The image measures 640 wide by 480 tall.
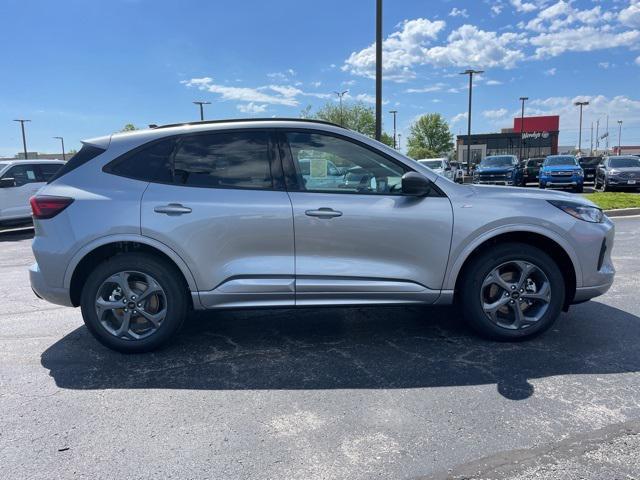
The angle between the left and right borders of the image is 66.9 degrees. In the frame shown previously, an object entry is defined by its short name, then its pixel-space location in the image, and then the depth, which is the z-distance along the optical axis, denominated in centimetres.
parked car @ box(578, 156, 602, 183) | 2642
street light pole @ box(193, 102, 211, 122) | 4284
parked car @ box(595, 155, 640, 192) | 1944
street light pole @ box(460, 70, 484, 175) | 3488
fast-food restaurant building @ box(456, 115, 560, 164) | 7225
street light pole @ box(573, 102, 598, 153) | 5625
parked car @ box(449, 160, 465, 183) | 2453
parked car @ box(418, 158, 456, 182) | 2212
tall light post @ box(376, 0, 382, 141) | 1270
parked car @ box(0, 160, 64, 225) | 1174
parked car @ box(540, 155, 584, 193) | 2020
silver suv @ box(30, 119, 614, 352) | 374
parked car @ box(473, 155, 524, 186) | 2159
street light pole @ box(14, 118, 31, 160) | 5916
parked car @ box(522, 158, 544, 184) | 2573
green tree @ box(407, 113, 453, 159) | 7788
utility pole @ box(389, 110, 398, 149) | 6072
